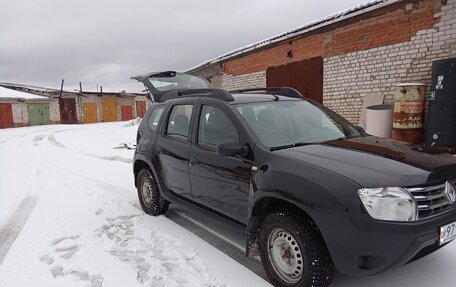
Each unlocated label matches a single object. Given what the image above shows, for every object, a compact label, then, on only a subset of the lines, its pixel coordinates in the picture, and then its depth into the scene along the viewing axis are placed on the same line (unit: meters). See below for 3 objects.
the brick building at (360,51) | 7.21
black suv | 2.28
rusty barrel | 7.06
